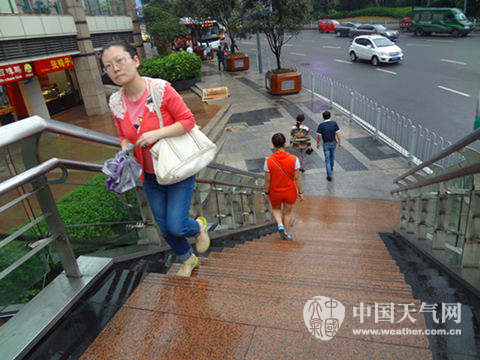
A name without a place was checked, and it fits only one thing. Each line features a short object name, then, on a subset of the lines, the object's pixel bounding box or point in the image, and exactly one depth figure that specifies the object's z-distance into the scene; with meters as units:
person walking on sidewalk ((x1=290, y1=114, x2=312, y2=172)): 8.95
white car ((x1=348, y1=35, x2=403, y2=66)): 20.66
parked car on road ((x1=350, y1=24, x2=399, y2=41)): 28.92
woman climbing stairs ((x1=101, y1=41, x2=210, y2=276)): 2.35
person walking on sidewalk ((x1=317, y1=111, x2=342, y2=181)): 8.34
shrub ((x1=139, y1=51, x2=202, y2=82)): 17.94
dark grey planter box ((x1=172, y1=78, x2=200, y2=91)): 19.02
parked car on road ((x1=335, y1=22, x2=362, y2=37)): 34.40
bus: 34.61
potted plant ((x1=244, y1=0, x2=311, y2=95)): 15.58
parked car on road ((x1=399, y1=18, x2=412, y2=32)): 35.97
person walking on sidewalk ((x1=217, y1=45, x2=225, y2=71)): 25.08
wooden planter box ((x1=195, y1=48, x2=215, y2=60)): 32.06
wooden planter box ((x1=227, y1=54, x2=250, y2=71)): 24.28
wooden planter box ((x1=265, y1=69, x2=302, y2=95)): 16.45
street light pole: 22.49
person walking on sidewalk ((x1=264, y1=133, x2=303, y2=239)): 4.86
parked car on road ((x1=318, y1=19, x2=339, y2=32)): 41.06
